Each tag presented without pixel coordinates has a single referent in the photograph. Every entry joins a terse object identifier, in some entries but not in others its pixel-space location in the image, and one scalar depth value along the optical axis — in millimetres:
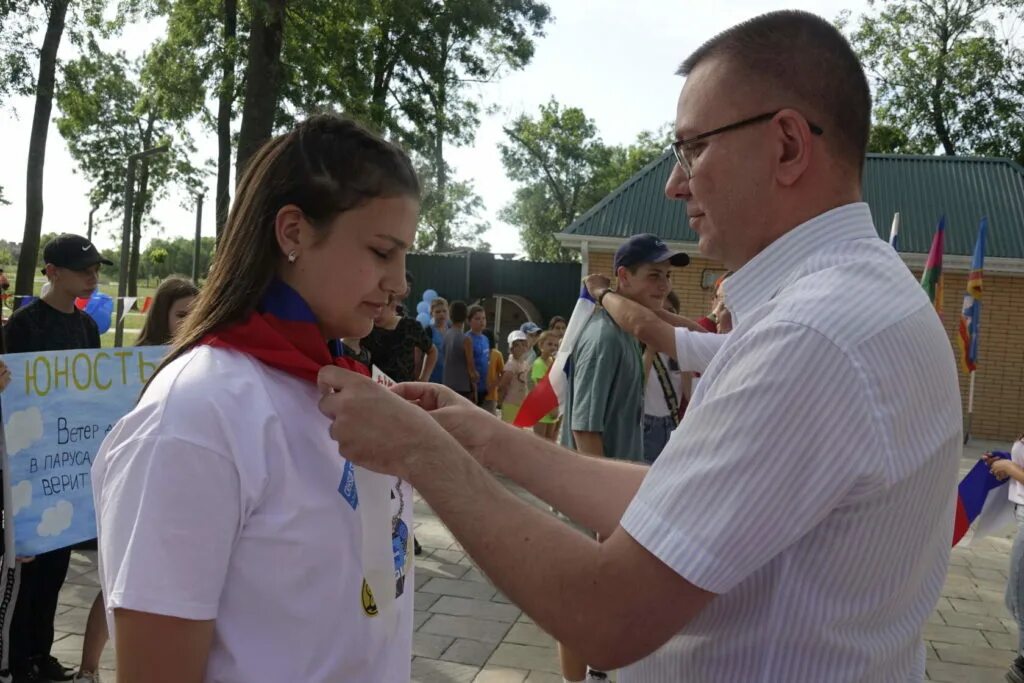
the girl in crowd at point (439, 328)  10703
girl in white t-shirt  1377
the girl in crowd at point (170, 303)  4871
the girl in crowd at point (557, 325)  12063
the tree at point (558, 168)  53500
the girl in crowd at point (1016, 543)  4625
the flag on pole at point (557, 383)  5074
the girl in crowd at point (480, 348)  11094
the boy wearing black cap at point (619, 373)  4559
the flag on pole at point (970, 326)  11480
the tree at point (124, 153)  33406
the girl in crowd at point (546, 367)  9838
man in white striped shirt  1188
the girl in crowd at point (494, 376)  11625
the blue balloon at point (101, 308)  9453
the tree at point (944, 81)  28312
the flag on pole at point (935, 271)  7086
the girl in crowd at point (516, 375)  11258
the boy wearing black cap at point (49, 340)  4105
